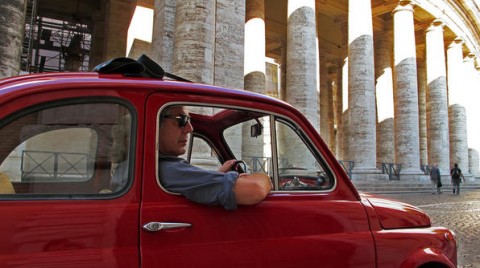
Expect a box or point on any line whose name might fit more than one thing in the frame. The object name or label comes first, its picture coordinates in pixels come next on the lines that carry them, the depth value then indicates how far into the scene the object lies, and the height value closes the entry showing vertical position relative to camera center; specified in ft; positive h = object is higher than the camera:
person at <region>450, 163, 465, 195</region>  64.54 -0.92
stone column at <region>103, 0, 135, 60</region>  53.01 +18.76
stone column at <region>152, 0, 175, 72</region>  40.73 +13.46
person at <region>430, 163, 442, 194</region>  62.03 -1.06
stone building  38.63 +16.45
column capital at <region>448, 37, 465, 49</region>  90.24 +29.01
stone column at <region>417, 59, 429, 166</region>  97.48 +15.58
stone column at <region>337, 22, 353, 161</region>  79.42 +13.66
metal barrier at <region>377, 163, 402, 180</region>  69.31 +0.24
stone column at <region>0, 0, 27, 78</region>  28.71 +9.38
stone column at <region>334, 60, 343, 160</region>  93.20 +15.49
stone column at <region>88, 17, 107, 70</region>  61.20 +19.44
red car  4.67 -0.39
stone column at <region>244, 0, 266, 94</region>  56.29 +17.46
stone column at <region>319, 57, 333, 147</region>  90.27 +16.69
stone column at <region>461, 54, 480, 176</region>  92.07 +16.16
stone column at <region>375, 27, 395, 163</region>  72.23 +10.26
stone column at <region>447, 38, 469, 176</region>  89.92 +15.19
